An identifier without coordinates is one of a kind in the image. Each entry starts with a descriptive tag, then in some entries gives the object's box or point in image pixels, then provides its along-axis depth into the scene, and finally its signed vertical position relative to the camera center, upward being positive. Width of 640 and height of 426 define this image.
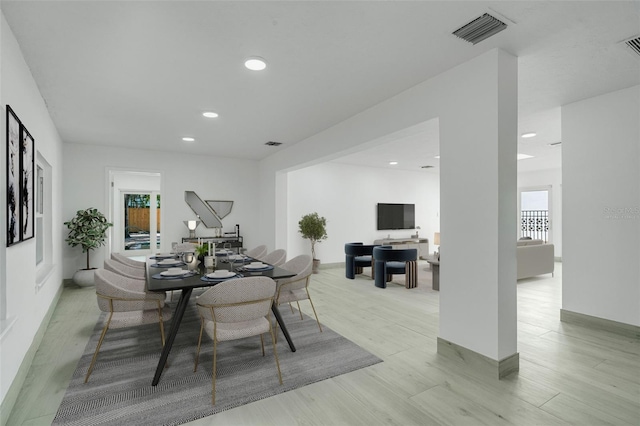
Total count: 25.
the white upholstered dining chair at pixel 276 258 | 4.37 -0.61
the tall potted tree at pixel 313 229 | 7.21 -0.34
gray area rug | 2.12 -1.28
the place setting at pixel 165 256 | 4.02 -0.55
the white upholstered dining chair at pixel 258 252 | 4.91 -0.59
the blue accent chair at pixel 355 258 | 6.57 -0.90
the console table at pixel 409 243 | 8.54 -0.78
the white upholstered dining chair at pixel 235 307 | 2.30 -0.69
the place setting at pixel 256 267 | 3.30 -0.55
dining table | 2.51 -0.57
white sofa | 6.14 -0.87
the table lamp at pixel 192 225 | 6.73 -0.25
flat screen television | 8.84 -0.06
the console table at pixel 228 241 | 6.92 -0.59
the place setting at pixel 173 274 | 2.86 -0.55
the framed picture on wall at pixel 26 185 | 2.53 +0.24
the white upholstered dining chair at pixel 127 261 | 4.10 -0.61
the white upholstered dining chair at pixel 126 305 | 2.54 -0.76
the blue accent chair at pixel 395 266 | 5.64 -0.92
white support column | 2.54 -0.05
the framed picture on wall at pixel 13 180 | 2.20 +0.24
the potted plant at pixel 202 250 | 3.69 -0.41
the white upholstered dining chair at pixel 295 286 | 3.34 -0.76
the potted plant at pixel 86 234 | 5.58 -0.35
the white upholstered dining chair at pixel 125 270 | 3.48 -0.64
